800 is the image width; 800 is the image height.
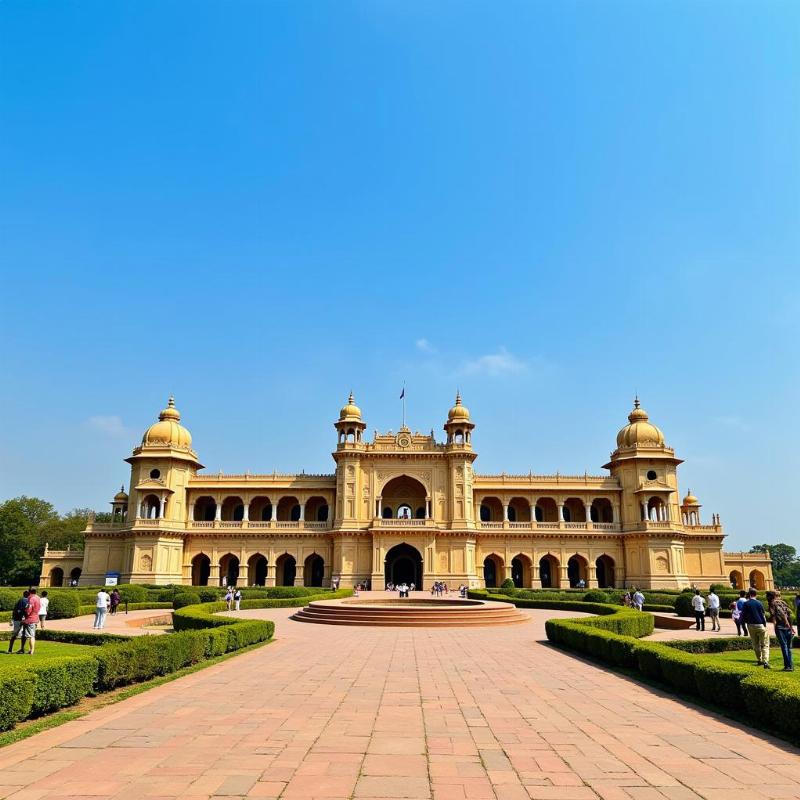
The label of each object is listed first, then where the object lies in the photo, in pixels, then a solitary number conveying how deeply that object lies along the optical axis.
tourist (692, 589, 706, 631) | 20.81
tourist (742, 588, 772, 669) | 12.34
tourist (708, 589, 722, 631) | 20.38
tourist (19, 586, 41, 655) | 14.57
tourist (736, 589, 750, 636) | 17.20
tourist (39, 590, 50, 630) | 16.90
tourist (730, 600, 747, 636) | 17.01
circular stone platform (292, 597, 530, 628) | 22.36
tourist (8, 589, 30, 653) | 14.48
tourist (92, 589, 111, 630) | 20.66
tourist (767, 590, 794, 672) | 12.05
